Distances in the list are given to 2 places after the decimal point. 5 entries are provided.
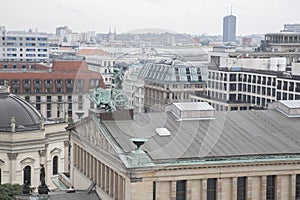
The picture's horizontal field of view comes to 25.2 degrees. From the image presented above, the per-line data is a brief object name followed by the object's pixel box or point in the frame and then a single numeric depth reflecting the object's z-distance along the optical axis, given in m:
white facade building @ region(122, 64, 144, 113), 159.49
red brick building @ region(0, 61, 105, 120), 188.38
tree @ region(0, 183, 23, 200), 82.31
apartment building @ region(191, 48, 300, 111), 150.00
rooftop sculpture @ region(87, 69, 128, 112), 61.14
